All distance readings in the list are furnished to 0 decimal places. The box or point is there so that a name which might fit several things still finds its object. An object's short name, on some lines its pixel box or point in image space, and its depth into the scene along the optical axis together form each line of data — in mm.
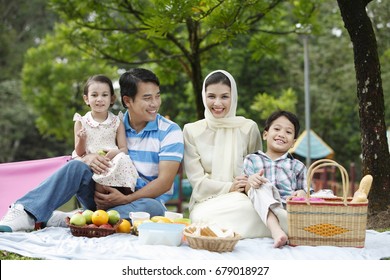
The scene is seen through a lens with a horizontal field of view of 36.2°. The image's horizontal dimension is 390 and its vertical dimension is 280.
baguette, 4599
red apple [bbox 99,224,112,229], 4898
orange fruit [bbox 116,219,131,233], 5086
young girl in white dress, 5438
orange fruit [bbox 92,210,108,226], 4902
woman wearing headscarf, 5301
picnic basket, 4457
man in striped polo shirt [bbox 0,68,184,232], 5059
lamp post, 18005
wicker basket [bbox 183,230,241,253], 4281
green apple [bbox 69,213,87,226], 4906
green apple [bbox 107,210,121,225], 4984
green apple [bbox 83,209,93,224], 4959
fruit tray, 4875
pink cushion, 6215
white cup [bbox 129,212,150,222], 5043
